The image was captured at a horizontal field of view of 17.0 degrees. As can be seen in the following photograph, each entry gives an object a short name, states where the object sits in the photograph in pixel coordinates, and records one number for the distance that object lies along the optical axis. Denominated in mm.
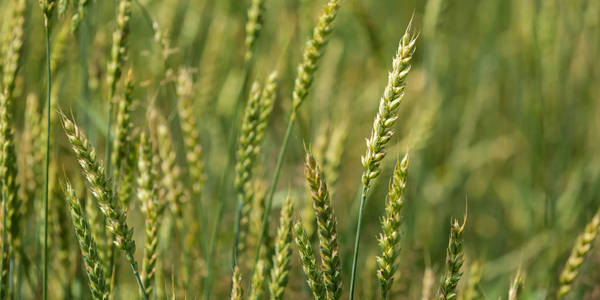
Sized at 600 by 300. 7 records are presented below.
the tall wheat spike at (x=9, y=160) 1227
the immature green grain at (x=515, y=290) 1205
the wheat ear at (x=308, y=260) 1189
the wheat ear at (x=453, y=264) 1180
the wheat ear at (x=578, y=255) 1253
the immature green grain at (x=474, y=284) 1287
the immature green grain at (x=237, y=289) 1202
